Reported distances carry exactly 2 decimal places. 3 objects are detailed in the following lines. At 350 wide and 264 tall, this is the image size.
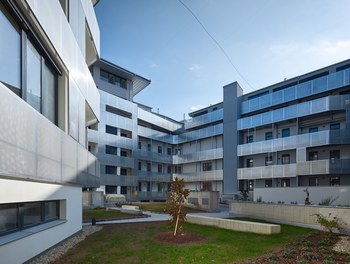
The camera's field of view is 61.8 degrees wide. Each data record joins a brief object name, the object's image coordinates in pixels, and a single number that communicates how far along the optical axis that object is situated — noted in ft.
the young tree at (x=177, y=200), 45.47
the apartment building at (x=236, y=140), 107.04
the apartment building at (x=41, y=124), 21.26
